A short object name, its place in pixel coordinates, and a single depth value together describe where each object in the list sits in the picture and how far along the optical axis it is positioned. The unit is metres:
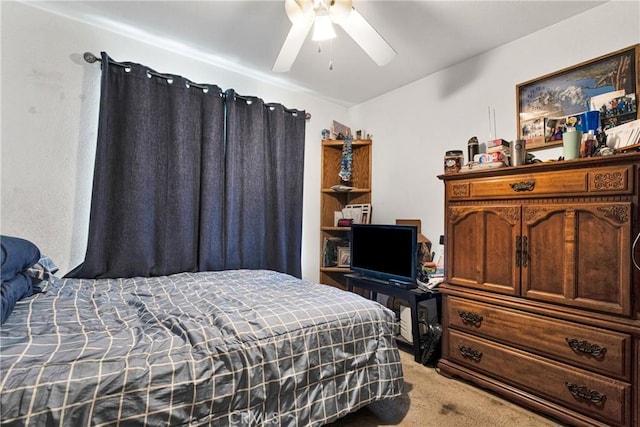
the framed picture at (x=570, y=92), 1.89
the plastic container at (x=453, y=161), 2.37
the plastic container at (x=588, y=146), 1.69
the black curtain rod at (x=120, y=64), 2.23
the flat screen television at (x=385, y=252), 2.53
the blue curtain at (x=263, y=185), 2.83
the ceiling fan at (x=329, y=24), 1.67
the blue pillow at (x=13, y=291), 1.21
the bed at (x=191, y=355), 0.95
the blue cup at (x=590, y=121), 1.82
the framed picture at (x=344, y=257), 3.50
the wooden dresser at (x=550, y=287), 1.53
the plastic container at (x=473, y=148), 2.41
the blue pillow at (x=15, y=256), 1.32
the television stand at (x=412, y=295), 2.40
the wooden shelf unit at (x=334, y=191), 3.58
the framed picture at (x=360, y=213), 3.53
